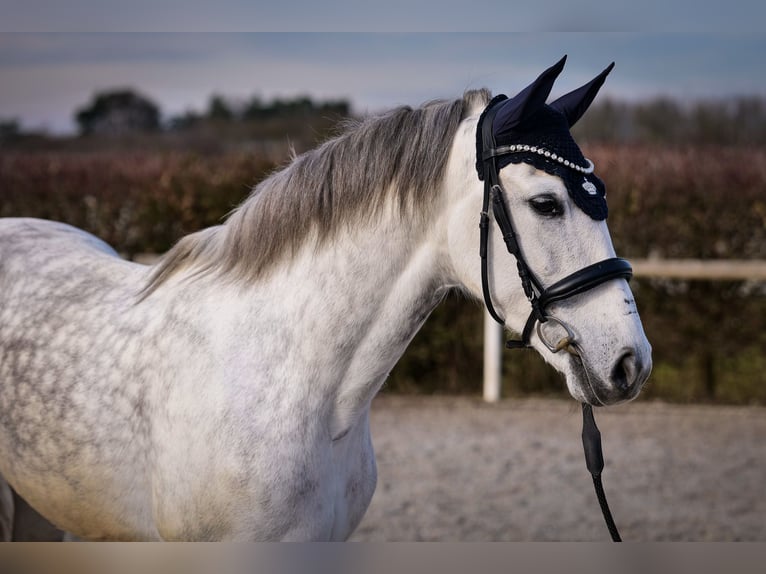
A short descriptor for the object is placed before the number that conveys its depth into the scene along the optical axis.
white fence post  6.71
